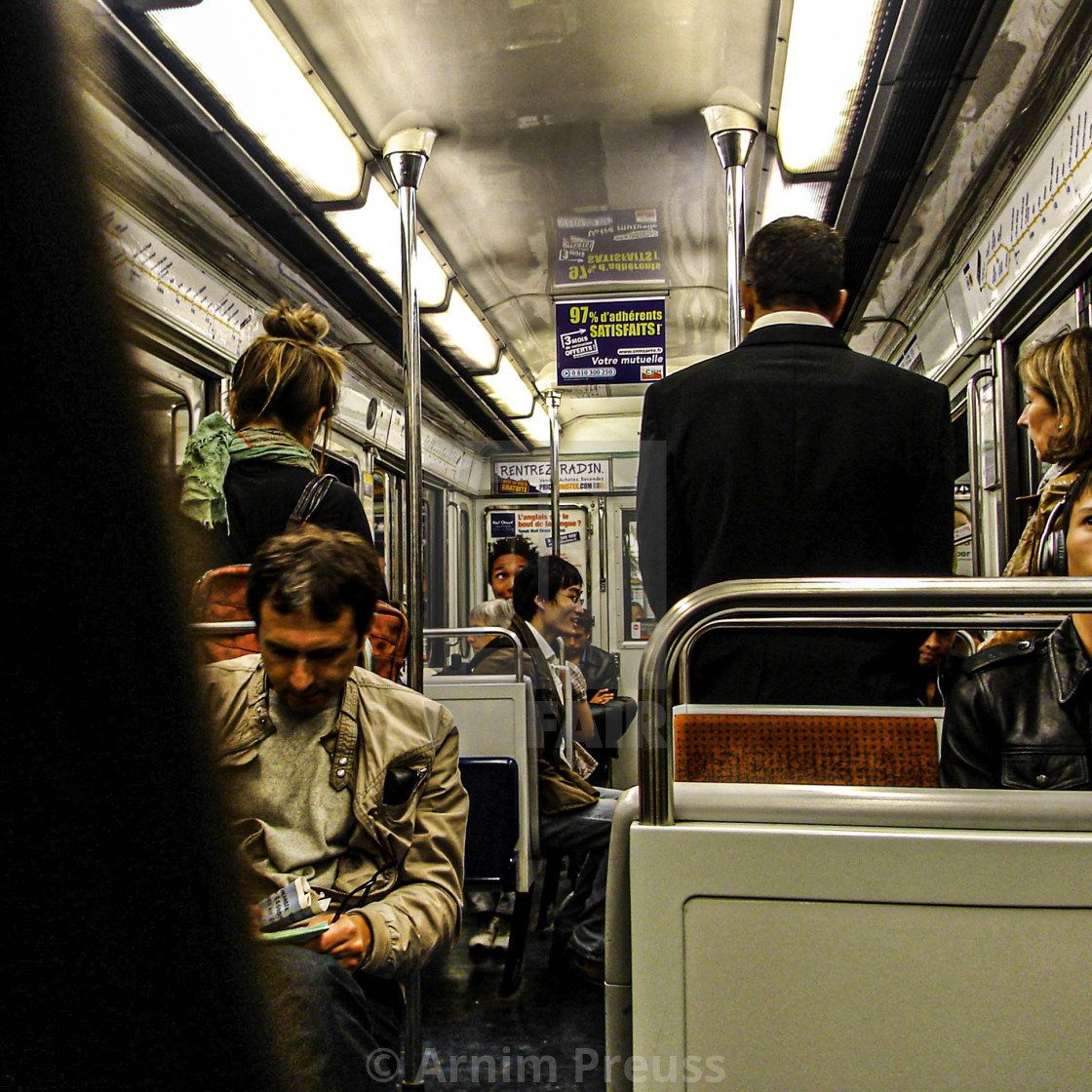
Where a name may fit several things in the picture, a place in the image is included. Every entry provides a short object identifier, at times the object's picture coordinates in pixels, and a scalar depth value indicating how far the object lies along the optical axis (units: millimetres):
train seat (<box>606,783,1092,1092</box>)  931
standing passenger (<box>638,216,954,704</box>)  1551
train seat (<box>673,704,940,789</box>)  1353
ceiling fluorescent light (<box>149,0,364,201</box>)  2920
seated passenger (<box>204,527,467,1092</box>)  1453
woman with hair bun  1814
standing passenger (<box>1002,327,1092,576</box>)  1934
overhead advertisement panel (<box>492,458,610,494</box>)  8655
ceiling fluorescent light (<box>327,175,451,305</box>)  4266
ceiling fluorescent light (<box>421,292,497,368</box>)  5730
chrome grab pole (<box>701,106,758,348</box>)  3045
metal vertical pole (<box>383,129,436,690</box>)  2441
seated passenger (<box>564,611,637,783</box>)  4523
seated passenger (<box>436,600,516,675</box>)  3838
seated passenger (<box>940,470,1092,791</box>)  1327
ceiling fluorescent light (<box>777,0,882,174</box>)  2971
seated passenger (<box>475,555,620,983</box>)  3082
